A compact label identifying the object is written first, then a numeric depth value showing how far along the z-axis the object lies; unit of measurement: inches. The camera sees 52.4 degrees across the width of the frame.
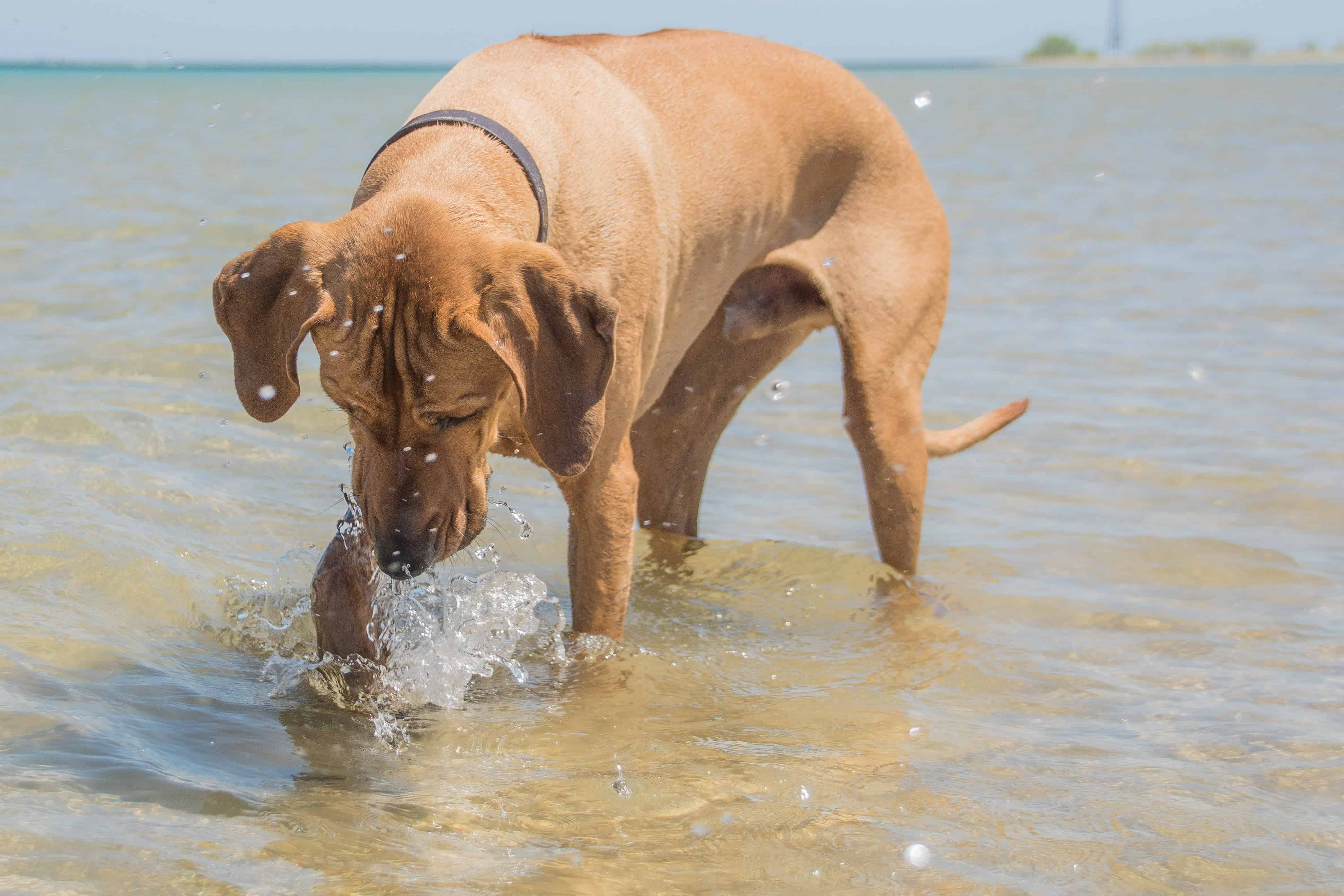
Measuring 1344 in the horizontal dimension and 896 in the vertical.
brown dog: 104.7
